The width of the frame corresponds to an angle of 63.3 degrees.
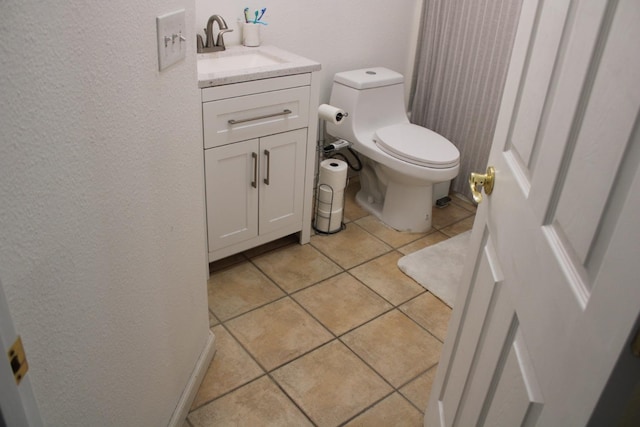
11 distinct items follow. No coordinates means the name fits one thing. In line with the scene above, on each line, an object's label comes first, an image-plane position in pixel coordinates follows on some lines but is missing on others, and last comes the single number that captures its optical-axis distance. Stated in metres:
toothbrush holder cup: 2.32
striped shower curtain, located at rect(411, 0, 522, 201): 2.61
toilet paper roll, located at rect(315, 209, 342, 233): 2.63
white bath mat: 2.31
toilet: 2.50
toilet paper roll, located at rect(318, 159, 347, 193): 2.55
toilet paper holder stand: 2.59
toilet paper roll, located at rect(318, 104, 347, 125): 2.40
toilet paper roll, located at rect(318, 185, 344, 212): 2.58
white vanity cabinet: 2.01
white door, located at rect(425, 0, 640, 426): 0.63
